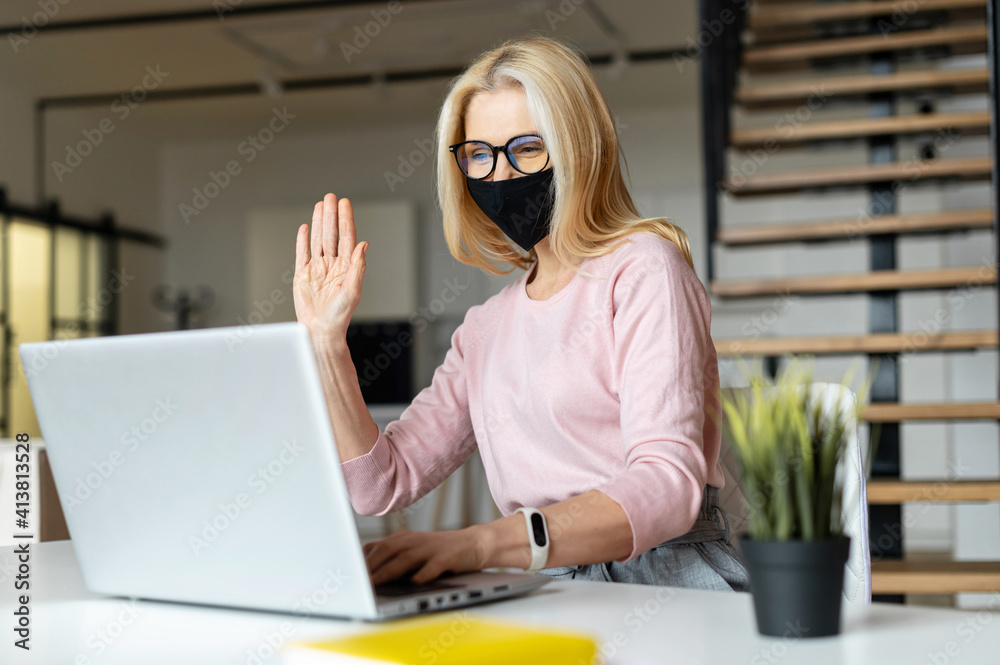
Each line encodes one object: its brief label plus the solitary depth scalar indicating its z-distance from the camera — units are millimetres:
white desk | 740
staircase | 3256
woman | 1291
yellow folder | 692
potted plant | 737
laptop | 802
